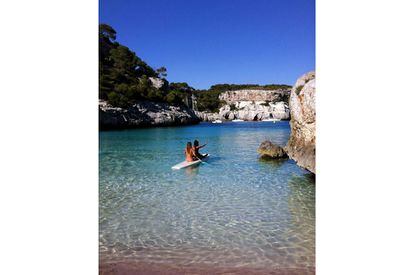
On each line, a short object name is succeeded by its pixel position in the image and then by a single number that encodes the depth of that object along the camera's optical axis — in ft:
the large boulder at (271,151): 39.32
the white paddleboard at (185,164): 31.57
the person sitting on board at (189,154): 34.01
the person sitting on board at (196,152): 35.60
